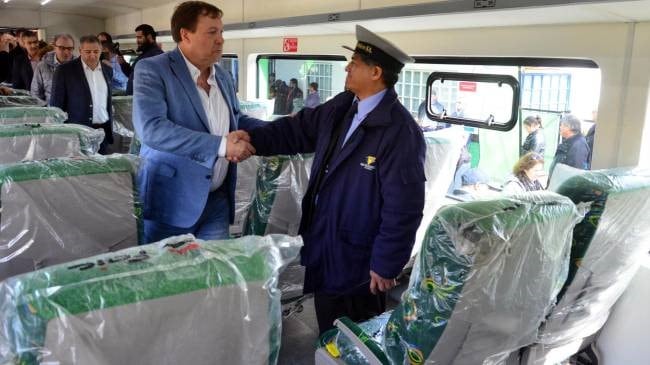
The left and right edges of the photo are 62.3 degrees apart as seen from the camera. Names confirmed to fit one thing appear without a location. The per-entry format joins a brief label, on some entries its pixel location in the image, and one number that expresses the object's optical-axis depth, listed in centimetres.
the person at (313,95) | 557
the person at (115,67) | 746
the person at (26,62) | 697
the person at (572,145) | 299
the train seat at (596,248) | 194
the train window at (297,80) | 521
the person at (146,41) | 493
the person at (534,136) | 333
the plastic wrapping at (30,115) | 341
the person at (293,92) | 595
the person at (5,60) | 734
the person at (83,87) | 471
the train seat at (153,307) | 88
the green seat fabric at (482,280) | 152
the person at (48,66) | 534
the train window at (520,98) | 297
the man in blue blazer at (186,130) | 224
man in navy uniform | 206
